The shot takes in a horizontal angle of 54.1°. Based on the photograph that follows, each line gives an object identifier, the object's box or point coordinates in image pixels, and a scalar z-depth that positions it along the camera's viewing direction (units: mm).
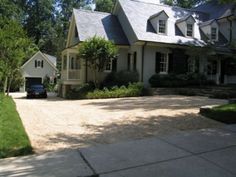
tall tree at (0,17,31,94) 17136
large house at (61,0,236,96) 17534
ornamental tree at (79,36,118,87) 15630
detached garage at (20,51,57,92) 32787
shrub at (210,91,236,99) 13255
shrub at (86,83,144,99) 15180
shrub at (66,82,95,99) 15473
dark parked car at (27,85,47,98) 19040
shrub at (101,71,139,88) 16673
